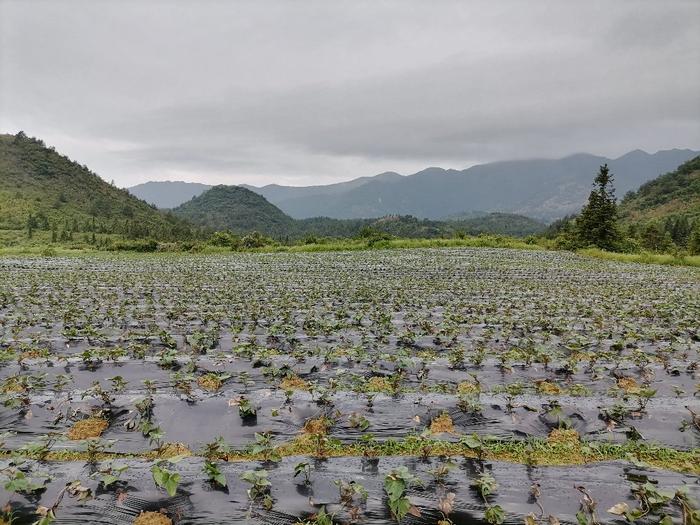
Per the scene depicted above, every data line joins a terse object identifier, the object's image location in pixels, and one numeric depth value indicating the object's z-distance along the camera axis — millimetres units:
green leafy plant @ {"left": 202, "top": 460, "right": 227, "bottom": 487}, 4121
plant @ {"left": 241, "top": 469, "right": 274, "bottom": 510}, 3922
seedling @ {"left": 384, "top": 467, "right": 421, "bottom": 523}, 3654
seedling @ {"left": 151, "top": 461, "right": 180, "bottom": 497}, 3764
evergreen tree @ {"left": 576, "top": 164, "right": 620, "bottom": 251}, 43047
